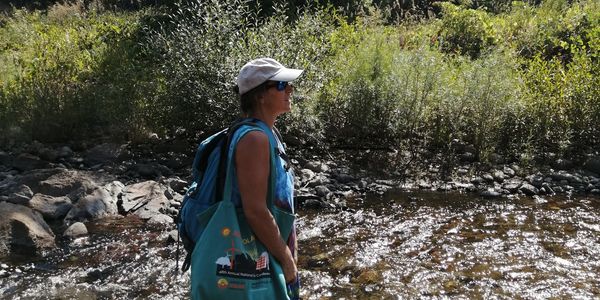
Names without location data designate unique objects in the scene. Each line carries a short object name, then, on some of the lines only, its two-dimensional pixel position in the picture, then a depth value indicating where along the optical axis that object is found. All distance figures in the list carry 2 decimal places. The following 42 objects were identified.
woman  2.27
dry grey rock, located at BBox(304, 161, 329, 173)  8.83
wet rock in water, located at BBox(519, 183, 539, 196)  8.24
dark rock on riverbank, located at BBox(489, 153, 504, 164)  9.17
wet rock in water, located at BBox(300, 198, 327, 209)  7.69
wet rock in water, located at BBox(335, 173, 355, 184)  8.57
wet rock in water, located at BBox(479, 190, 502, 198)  8.14
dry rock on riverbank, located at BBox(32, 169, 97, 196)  7.44
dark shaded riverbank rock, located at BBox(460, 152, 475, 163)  9.23
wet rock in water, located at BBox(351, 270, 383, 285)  5.54
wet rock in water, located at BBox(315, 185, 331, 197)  7.95
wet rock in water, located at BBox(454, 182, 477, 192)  8.40
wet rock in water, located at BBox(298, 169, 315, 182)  8.46
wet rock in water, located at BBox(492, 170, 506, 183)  8.68
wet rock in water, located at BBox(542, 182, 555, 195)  8.30
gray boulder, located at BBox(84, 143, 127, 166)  8.98
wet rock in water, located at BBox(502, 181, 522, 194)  8.30
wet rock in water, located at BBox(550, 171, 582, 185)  8.62
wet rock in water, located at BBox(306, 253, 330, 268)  5.90
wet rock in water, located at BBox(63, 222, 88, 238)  6.49
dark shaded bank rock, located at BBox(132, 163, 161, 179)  8.49
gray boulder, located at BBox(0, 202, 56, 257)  6.02
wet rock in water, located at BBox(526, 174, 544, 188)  8.49
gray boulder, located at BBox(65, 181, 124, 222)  7.01
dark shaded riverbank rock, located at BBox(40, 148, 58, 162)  8.97
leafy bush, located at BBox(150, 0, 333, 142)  8.61
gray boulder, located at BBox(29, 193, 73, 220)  6.92
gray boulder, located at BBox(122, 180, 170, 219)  7.25
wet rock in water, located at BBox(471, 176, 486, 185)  8.57
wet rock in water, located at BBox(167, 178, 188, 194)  8.03
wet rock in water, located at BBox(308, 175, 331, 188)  8.30
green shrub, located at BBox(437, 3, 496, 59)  12.90
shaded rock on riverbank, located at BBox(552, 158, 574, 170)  9.02
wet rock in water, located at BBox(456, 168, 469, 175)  8.91
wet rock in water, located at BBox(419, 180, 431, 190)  8.52
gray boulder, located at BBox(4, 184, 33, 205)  6.94
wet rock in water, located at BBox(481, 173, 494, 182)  8.68
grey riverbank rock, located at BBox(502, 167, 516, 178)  8.81
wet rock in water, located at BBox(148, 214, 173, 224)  6.96
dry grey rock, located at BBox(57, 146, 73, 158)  9.07
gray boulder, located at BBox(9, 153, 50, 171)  8.56
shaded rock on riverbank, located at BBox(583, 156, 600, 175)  8.92
